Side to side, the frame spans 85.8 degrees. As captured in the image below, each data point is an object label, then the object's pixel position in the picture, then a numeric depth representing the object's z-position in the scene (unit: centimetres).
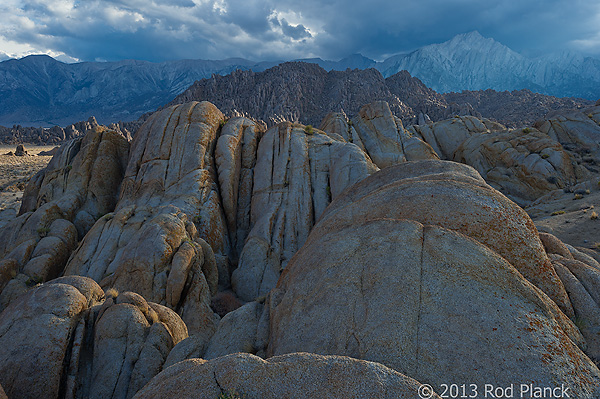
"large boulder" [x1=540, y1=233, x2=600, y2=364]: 769
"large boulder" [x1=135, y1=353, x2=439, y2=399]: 522
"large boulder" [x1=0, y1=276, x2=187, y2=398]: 868
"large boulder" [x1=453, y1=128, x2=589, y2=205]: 3300
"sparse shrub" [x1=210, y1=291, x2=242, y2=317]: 1666
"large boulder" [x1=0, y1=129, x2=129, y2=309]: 1852
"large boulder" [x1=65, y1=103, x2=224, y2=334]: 1527
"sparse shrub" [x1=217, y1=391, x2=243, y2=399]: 539
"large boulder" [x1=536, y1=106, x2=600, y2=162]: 3931
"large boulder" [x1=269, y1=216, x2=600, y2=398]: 610
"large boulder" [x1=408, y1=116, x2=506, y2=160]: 4516
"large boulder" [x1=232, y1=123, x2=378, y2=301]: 2028
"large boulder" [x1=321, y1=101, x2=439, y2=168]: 3300
